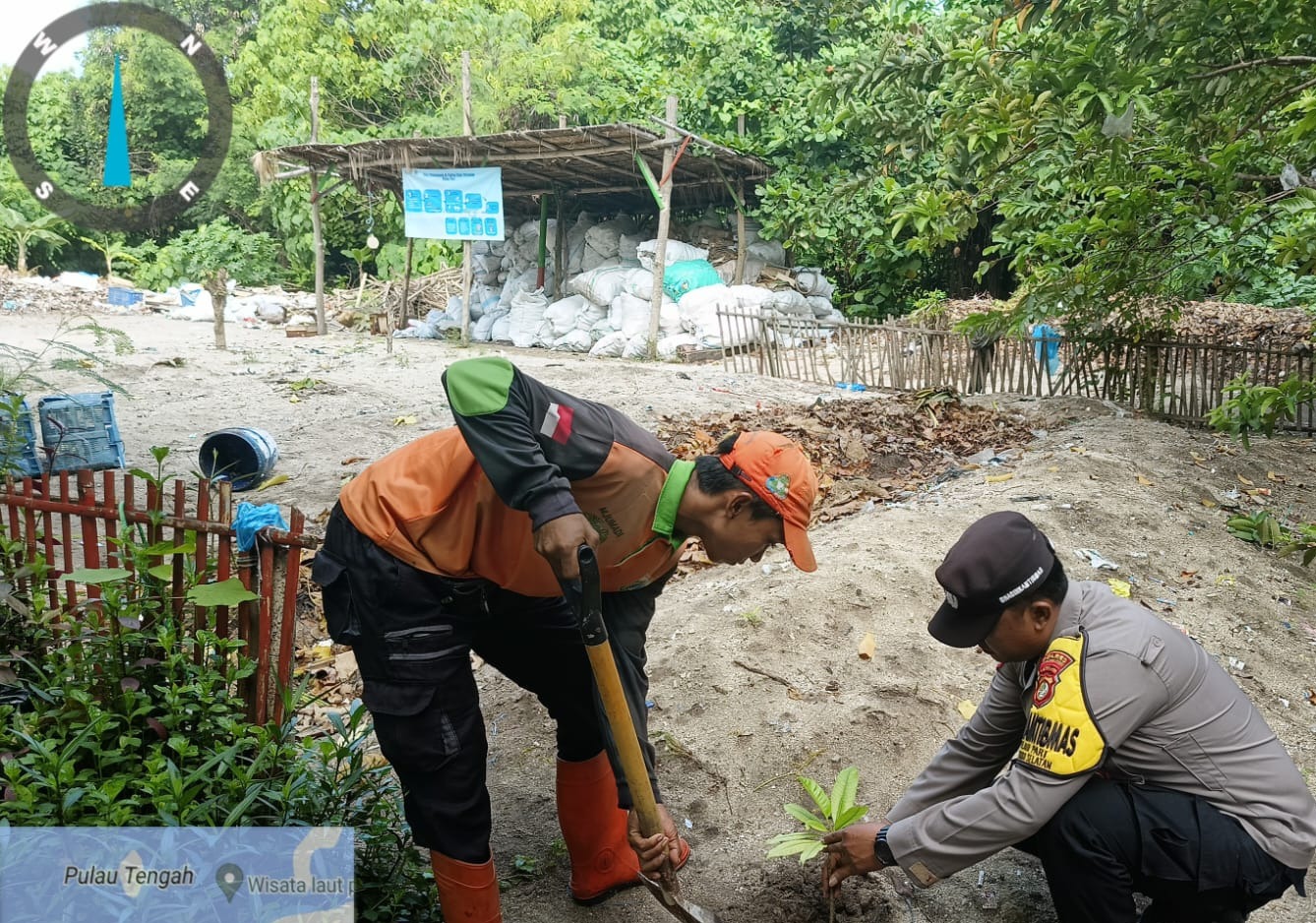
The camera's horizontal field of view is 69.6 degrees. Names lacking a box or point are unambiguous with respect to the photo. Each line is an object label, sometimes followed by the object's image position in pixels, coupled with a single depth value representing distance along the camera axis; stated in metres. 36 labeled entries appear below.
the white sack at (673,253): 16.61
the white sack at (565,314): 16.48
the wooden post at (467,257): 13.54
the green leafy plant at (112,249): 25.42
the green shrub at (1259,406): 5.14
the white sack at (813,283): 16.67
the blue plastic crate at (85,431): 5.63
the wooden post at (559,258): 18.30
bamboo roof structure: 13.85
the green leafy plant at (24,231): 24.75
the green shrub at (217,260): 25.52
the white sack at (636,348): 14.38
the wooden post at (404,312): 18.68
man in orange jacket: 2.02
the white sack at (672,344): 14.09
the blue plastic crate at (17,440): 3.32
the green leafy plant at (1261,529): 5.18
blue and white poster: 14.55
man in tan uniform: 1.94
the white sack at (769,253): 17.12
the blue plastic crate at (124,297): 22.53
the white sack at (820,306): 16.06
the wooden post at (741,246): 16.22
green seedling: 2.38
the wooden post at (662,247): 13.34
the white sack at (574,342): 15.73
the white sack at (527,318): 16.75
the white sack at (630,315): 15.32
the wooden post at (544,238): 18.42
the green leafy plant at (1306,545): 4.17
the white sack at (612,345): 14.95
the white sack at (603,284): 16.41
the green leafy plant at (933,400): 8.30
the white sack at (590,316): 16.34
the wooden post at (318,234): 16.62
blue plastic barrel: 6.26
